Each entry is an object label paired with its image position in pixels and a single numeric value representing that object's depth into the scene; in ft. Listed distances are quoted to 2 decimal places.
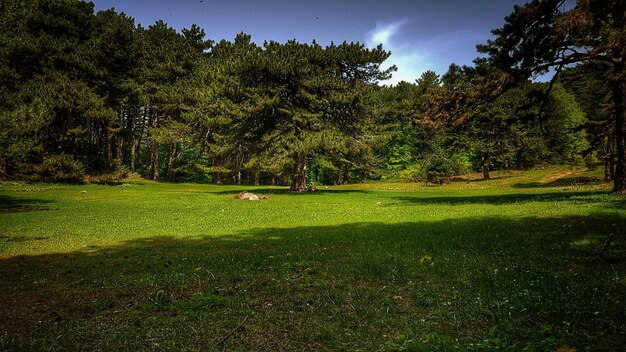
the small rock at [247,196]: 107.39
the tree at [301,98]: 125.49
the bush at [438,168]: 192.95
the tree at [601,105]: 81.00
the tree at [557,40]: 41.81
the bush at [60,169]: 136.46
